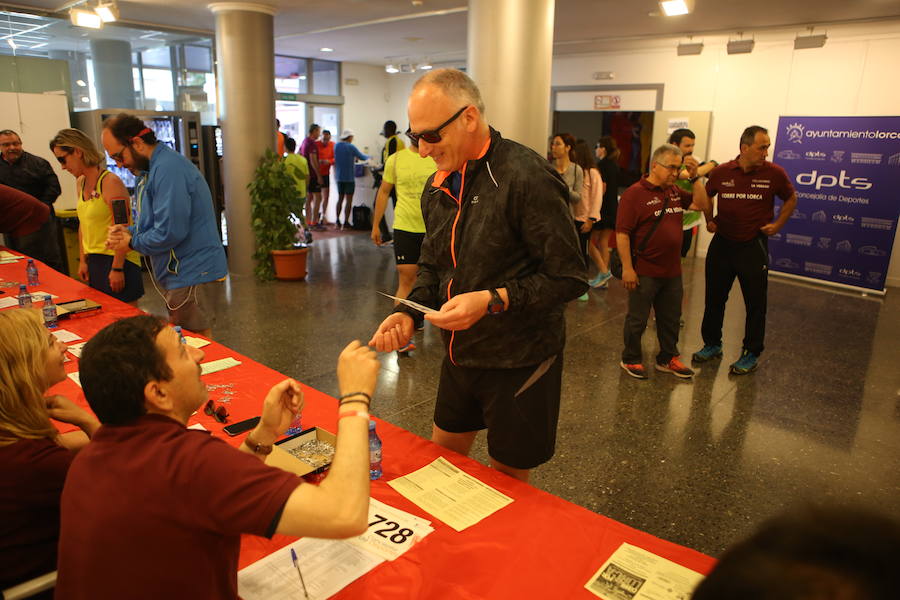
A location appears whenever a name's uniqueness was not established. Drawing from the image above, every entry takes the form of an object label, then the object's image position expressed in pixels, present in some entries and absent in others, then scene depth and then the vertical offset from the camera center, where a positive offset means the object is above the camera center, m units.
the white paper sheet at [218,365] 2.47 -0.88
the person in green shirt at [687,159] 5.18 +0.01
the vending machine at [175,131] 7.92 +0.17
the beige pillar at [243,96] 7.00 +0.58
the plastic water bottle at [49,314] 3.01 -0.83
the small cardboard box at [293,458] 1.72 -0.87
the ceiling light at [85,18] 5.72 +1.14
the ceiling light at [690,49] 8.55 +1.53
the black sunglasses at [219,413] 2.07 -0.89
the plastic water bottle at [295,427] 1.97 -0.89
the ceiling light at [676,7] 4.60 +1.13
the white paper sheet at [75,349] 2.66 -0.90
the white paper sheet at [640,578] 1.33 -0.91
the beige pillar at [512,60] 3.97 +0.61
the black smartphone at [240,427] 1.99 -0.90
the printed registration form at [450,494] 1.58 -0.91
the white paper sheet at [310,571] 1.34 -0.94
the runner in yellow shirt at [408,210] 4.62 -0.43
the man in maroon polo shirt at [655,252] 4.07 -0.61
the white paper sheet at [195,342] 2.78 -0.88
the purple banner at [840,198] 7.13 -0.39
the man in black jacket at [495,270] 1.75 -0.34
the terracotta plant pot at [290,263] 6.91 -1.29
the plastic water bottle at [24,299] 3.19 -0.81
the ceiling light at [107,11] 5.80 +1.22
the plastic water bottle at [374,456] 1.75 -0.86
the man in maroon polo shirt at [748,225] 4.30 -0.44
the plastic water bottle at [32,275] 3.89 -0.84
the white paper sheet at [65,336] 2.85 -0.90
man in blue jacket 3.22 -0.43
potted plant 6.88 -0.79
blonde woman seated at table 1.39 -0.73
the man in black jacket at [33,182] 5.70 -0.40
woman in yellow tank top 3.85 -0.45
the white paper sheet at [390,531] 1.47 -0.93
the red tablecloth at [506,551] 1.34 -0.92
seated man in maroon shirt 1.05 -0.59
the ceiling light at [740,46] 8.05 +1.49
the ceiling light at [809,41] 7.54 +1.49
